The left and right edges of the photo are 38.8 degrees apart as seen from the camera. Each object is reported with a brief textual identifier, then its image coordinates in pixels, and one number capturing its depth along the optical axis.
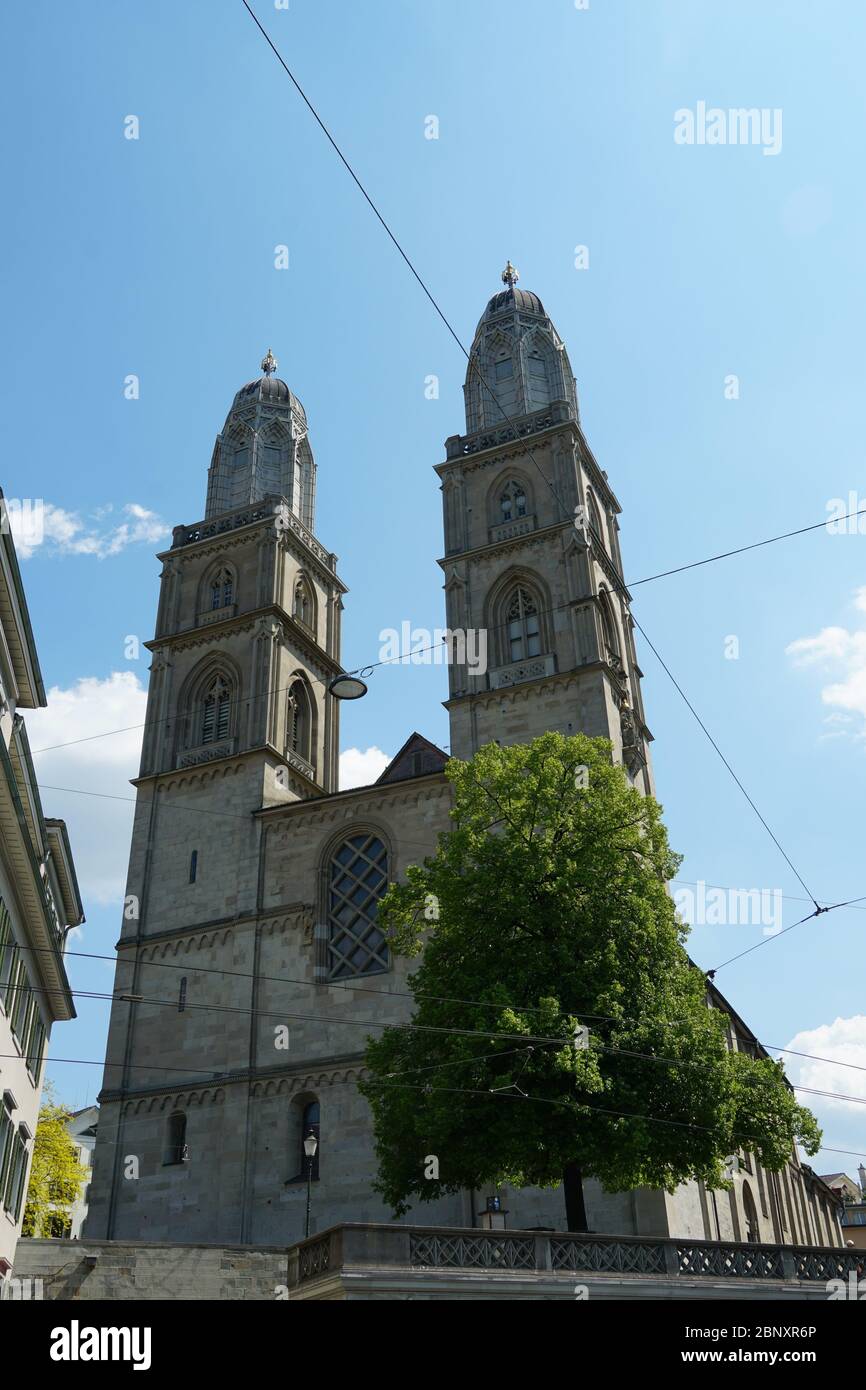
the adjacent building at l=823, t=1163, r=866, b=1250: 96.81
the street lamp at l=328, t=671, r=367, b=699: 27.36
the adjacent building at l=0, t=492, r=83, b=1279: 23.70
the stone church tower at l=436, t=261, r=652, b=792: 37.78
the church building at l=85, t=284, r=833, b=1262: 33.75
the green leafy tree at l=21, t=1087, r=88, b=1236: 44.53
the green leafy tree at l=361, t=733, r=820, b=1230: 21.55
